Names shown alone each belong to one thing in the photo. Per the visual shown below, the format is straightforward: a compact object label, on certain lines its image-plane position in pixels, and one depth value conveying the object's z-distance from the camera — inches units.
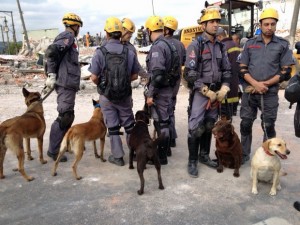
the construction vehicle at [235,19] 453.1
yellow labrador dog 152.7
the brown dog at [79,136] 179.6
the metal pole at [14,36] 1622.8
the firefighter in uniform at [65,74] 191.8
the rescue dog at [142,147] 160.2
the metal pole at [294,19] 600.7
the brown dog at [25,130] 171.3
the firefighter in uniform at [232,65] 258.4
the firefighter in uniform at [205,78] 176.6
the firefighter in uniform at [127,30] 244.1
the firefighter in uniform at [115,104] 185.9
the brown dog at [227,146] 172.1
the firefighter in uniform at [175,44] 207.2
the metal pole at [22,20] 1136.4
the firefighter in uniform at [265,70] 174.2
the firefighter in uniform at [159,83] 182.2
